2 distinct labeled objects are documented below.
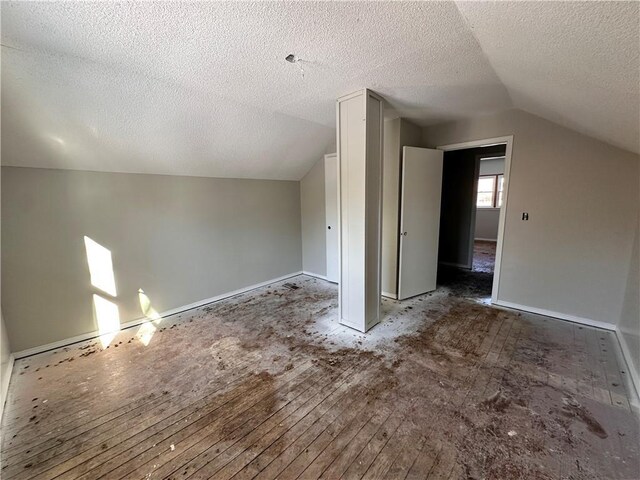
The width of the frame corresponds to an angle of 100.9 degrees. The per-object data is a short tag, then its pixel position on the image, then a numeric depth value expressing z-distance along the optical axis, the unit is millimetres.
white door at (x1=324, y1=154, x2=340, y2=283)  4070
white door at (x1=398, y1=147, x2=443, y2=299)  3359
